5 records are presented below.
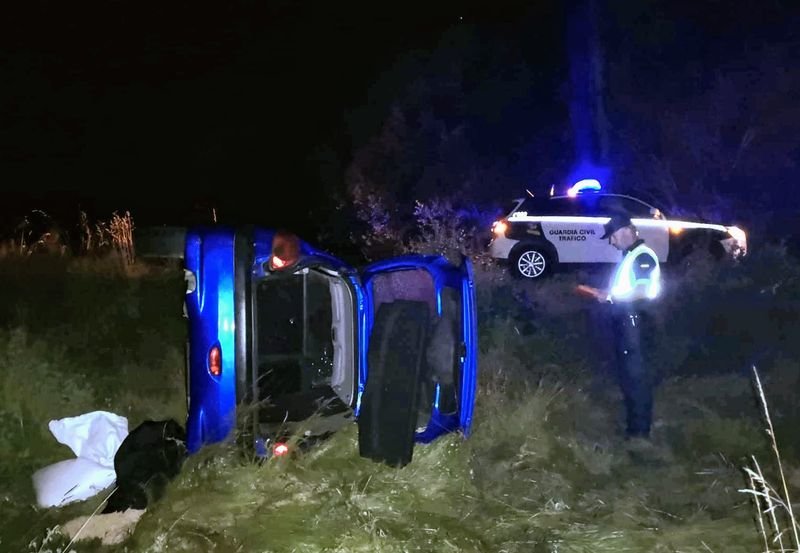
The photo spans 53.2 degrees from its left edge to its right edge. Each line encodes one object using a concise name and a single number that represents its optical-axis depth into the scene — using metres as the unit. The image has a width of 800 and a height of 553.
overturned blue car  3.80
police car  11.81
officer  5.36
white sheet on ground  4.35
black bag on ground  4.00
